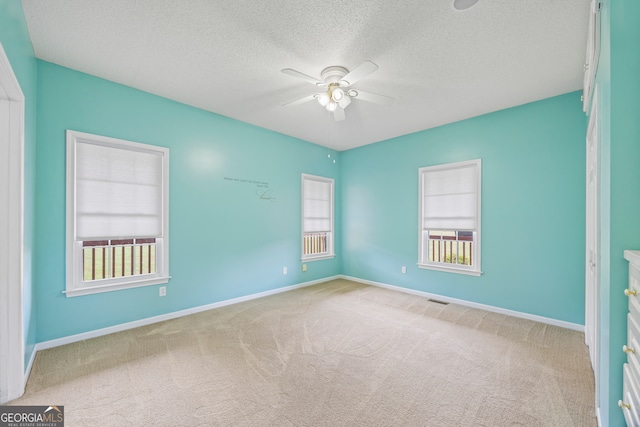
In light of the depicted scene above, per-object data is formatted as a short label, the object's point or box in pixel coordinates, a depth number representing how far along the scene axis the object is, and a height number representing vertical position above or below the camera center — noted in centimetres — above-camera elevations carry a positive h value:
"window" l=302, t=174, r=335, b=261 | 509 -8
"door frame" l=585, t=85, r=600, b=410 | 168 -29
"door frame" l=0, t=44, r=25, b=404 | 180 -21
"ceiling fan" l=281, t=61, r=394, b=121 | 250 +121
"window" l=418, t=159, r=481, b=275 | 392 -4
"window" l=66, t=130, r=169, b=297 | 276 -3
